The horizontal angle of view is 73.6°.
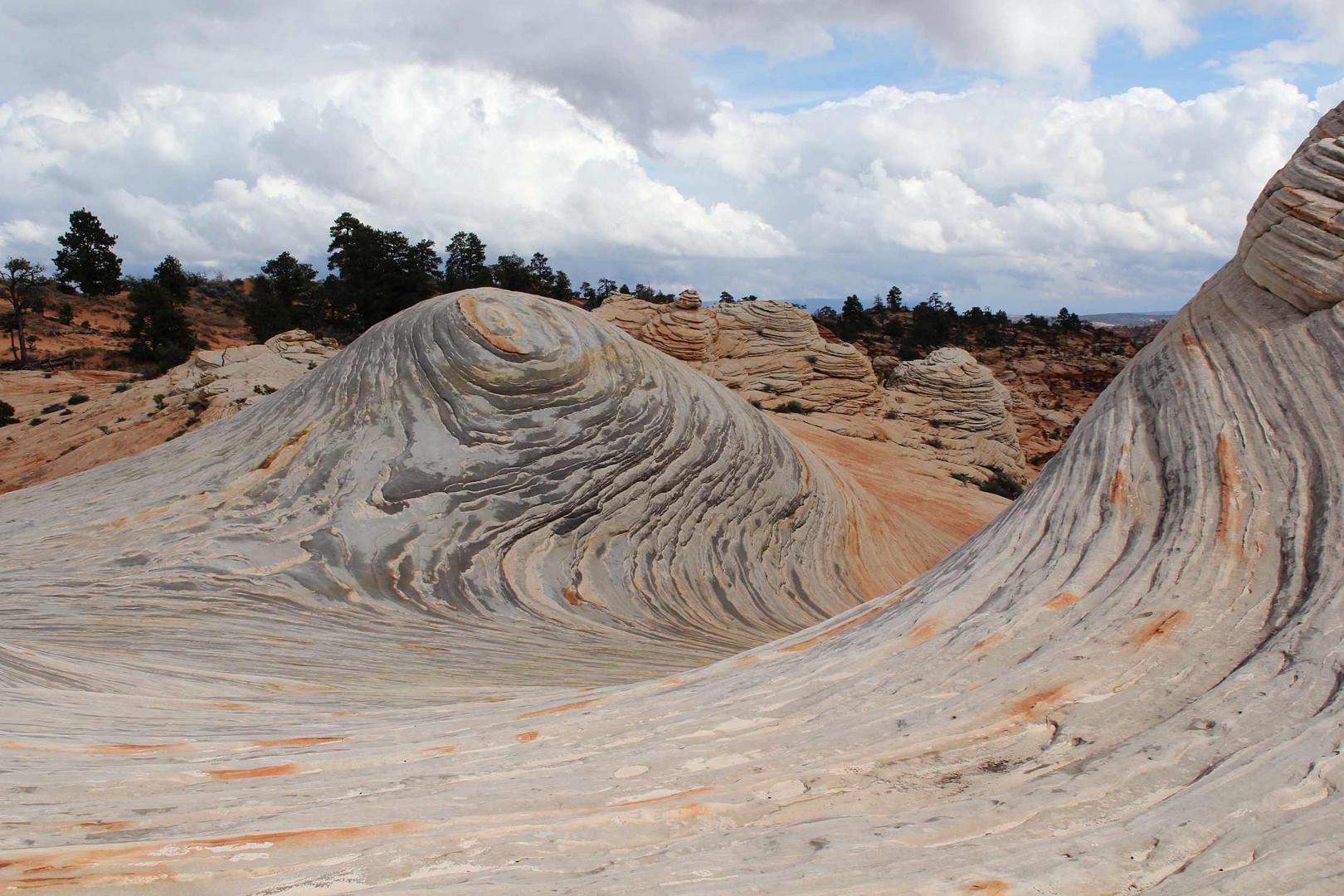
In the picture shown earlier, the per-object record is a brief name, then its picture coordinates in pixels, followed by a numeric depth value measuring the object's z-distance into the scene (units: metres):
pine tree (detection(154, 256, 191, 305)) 41.72
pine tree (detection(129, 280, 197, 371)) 36.16
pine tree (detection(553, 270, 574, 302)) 50.54
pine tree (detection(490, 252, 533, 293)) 47.06
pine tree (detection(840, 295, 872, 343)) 50.53
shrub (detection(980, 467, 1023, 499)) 18.59
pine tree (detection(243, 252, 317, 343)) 40.19
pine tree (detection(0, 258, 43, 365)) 36.47
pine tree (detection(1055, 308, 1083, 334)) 55.53
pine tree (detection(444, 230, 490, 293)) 48.78
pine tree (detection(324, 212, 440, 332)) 38.34
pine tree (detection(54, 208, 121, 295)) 51.94
